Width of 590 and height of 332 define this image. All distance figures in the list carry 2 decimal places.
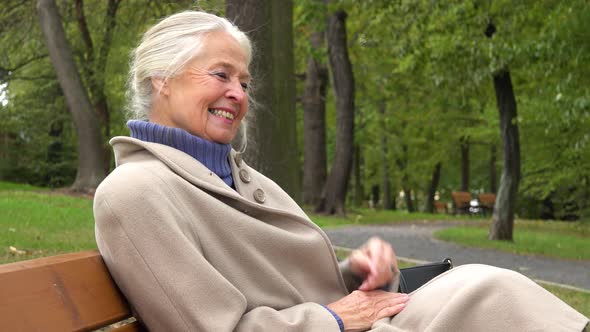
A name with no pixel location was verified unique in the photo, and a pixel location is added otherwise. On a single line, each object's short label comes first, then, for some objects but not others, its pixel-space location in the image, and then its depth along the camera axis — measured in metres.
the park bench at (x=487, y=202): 31.84
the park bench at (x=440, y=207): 38.99
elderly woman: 2.15
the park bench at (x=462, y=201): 31.56
